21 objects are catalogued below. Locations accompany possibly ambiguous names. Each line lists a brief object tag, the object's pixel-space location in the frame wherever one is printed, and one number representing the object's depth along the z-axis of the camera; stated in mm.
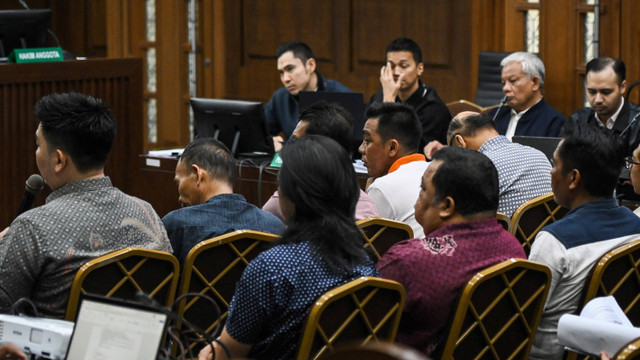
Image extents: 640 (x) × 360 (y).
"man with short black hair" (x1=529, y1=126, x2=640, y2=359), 4859
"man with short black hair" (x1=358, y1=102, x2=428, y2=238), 7387
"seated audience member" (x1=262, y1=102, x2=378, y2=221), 7008
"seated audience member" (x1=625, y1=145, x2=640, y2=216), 6246
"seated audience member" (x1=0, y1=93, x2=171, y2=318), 4543
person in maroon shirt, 4348
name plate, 9584
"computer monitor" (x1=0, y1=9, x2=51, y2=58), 10648
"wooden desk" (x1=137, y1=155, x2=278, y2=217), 10070
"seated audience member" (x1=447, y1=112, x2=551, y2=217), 7055
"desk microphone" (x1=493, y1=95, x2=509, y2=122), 10867
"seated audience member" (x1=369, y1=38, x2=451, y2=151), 10500
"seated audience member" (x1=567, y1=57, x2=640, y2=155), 9992
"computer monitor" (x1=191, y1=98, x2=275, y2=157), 10196
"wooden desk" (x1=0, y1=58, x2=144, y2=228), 9523
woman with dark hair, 3867
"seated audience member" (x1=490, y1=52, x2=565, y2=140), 10562
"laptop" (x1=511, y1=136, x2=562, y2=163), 8406
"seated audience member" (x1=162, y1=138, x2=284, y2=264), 5660
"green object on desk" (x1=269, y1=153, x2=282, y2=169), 8827
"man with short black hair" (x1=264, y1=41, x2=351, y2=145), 11562
